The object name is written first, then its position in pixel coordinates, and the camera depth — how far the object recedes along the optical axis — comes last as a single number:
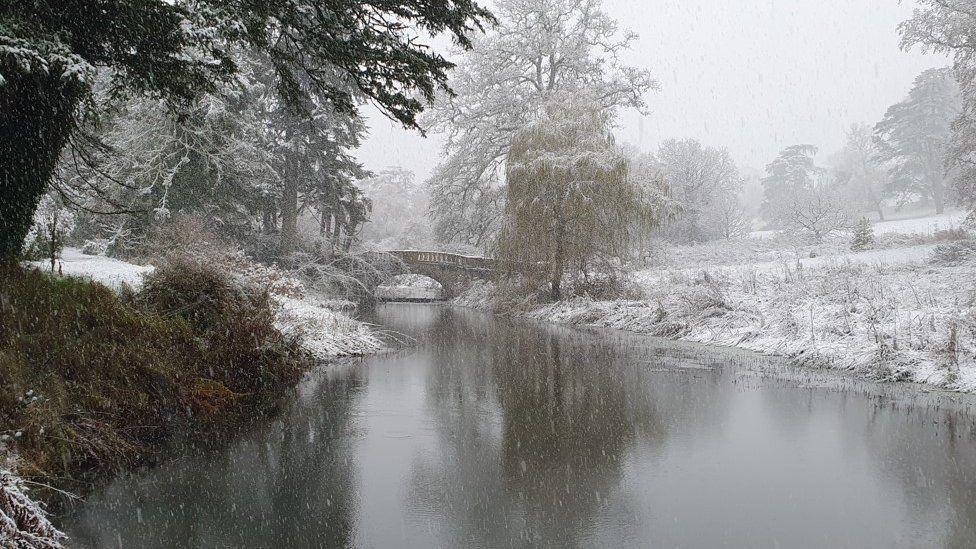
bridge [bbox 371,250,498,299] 33.03
